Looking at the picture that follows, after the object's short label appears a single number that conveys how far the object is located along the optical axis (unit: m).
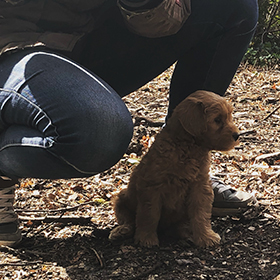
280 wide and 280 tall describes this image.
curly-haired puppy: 2.37
